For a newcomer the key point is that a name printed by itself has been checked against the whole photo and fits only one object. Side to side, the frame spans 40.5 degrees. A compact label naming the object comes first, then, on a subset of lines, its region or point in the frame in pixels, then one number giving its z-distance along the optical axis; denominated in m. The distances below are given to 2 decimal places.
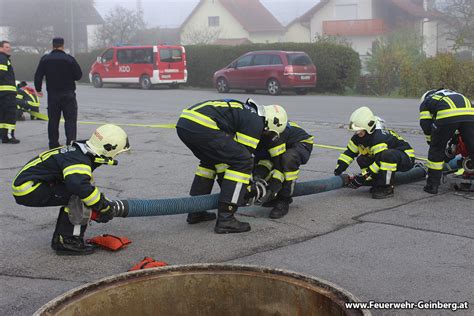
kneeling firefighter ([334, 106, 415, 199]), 6.84
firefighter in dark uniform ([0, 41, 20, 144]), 10.82
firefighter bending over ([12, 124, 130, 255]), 5.08
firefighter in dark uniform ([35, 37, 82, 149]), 9.75
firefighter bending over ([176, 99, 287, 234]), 5.69
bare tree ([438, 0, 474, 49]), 36.12
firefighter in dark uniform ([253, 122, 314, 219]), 6.21
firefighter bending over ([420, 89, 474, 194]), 6.88
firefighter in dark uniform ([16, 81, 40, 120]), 13.97
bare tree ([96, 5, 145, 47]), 46.13
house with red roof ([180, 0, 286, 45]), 56.72
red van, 25.80
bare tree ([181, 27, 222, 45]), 52.69
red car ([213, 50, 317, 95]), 21.30
